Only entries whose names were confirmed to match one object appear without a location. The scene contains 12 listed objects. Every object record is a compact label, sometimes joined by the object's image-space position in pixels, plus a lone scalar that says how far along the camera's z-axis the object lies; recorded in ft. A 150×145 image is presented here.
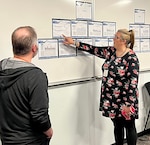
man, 4.99
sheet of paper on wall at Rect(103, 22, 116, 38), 9.81
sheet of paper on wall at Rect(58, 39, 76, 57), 8.50
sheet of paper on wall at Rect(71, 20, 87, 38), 8.77
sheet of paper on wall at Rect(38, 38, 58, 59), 7.97
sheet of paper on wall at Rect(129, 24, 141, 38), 10.89
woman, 8.29
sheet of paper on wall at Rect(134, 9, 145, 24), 11.02
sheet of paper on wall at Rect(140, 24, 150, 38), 11.38
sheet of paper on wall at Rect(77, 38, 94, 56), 9.09
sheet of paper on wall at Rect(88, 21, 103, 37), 9.29
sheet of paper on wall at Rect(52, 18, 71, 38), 8.21
